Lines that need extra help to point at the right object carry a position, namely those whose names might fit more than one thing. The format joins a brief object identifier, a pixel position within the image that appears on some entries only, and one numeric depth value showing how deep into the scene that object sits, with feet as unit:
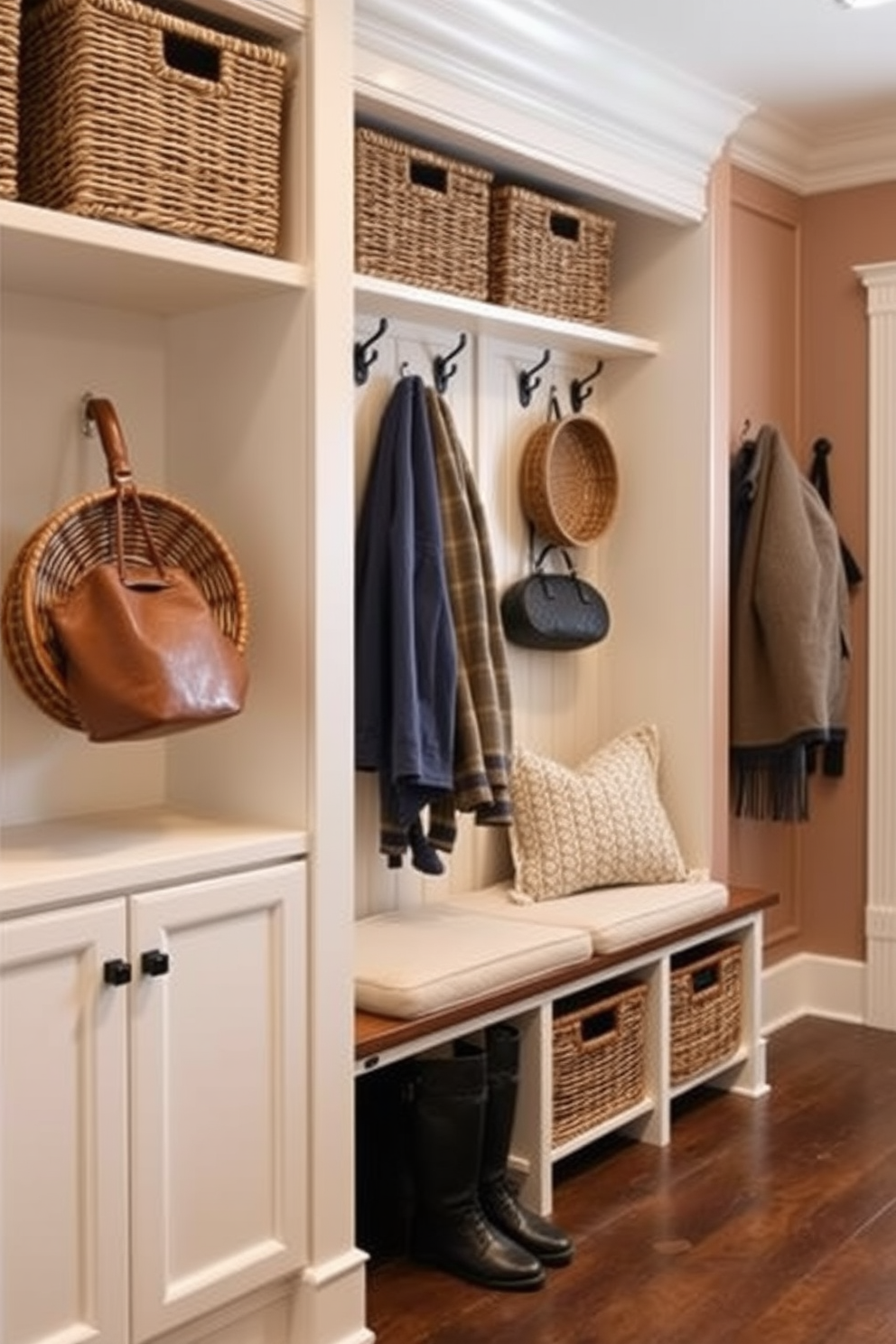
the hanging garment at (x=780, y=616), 12.67
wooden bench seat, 8.36
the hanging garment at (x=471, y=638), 9.96
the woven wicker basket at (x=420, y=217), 9.46
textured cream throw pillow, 10.93
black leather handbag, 11.35
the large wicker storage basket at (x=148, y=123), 6.91
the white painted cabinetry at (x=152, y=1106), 6.53
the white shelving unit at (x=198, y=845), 6.70
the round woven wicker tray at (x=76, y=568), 7.27
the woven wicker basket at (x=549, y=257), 10.67
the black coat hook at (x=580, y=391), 12.18
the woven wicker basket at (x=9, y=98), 6.62
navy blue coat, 9.41
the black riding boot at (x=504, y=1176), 9.12
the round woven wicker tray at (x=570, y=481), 11.43
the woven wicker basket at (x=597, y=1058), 10.02
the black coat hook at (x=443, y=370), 10.71
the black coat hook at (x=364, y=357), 10.12
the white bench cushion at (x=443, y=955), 8.68
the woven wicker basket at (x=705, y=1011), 11.32
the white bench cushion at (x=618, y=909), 10.30
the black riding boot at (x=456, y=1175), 8.79
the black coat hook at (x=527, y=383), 11.55
